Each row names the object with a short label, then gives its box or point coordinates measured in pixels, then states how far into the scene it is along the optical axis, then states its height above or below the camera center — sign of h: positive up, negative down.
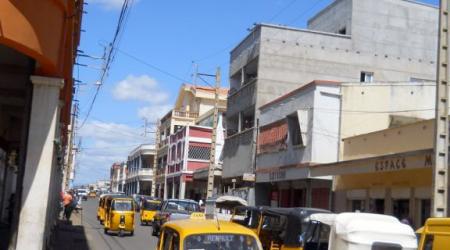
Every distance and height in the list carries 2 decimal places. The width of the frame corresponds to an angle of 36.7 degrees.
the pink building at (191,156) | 70.38 +4.49
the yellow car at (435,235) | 9.71 -0.29
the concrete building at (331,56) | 42.59 +9.82
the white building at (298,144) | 32.34 +3.16
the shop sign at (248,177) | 39.61 +1.50
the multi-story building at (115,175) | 158.40 +4.53
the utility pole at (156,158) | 84.69 +5.10
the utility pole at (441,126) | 15.62 +2.13
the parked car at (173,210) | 31.12 -0.59
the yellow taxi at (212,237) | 9.47 -0.52
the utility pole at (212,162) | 38.00 +2.14
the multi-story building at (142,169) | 101.06 +4.13
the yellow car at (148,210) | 44.09 -0.90
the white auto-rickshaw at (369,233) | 11.23 -0.37
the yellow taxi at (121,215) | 32.41 -1.01
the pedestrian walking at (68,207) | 38.16 -0.92
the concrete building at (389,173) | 22.94 +1.44
